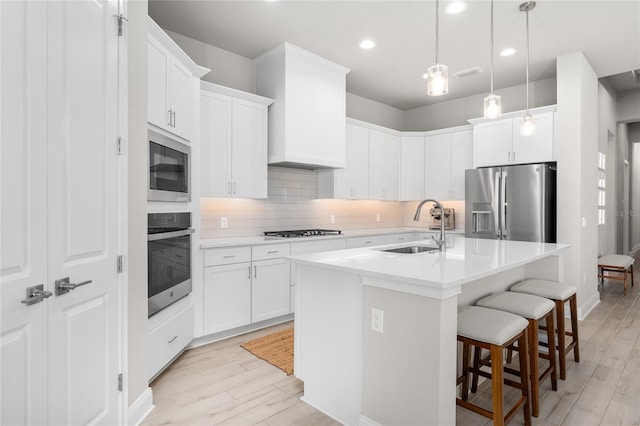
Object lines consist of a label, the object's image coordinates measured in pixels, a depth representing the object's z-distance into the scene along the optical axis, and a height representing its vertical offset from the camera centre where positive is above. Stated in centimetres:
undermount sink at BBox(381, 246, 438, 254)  296 -29
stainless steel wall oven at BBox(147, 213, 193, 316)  251 -33
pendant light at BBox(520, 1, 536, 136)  309 +74
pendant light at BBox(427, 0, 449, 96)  229 +83
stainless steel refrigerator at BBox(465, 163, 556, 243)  423 +12
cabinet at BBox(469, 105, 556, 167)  443 +91
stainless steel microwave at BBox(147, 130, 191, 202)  253 +32
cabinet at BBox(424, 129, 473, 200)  545 +76
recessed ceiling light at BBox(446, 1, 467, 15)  311 +175
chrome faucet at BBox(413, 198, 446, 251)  282 -22
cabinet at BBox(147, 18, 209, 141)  254 +97
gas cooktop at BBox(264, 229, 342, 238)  425 -24
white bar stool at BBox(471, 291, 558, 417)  223 -64
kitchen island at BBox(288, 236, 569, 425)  177 -62
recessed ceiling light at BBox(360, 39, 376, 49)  385 +177
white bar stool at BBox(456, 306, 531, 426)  187 -65
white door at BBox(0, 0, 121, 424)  133 +1
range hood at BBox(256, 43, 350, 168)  399 +122
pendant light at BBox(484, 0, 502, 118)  279 +80
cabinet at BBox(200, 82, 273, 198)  356 +71
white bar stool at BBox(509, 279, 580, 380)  268 -62
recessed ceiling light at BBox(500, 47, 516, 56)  401 +176
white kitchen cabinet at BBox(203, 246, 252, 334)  333 -69
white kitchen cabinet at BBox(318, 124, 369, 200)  485 +52
